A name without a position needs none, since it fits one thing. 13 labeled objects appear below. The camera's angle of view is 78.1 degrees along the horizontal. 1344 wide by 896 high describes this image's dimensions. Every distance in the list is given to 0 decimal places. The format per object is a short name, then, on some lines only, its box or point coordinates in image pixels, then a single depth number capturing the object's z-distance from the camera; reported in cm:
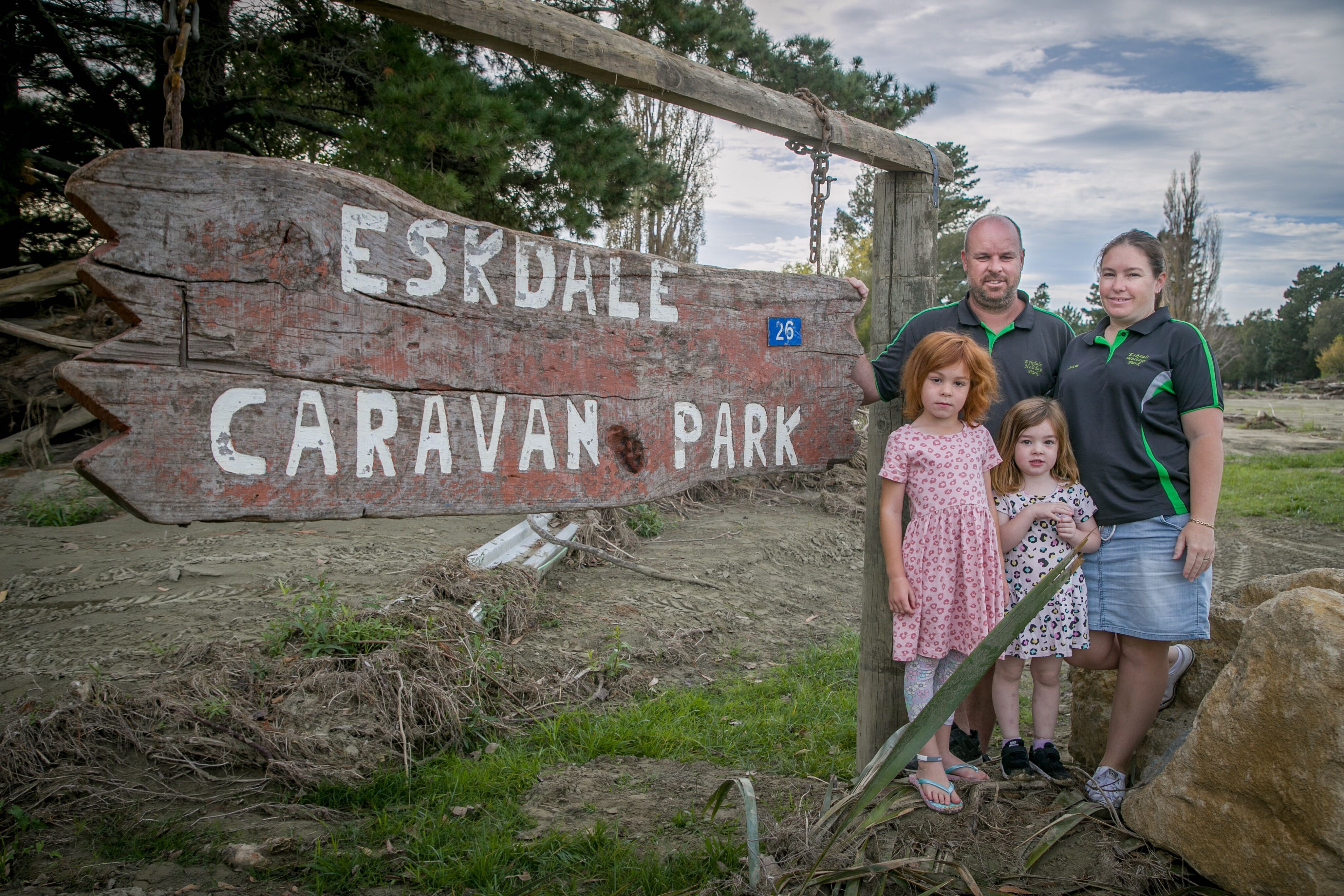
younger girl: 257
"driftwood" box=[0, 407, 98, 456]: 781
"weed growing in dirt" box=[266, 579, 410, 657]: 365
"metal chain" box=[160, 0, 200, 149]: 161
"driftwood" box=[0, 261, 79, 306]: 780
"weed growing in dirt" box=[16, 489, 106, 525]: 609
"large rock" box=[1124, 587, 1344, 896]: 195
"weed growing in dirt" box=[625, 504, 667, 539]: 734
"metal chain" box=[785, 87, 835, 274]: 267
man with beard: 258
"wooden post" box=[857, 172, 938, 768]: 281
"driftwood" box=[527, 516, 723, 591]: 570
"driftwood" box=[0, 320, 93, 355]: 612
